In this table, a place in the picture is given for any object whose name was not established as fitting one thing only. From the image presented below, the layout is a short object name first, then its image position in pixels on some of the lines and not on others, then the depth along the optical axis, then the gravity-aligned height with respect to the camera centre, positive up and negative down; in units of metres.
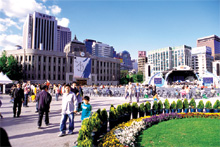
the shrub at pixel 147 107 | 8.57 -1.55
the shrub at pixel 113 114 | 6.23 -1.44
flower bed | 4.69 -1.92
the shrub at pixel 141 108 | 8.30 -1.57
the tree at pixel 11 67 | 46.37 +4.04
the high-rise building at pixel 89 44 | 194.00 +46.85
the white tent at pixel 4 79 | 22.28 +0.15
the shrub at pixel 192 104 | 9.89 -1.61
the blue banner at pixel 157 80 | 29.34 -0.13
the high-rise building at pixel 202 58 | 136.99 +20.07
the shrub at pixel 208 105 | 9.67 -1.63
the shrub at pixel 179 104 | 9.75 -1.61
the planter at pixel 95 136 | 4.67 -1.78
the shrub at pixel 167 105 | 9.51 -1.60
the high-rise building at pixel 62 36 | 183.62 +54.75
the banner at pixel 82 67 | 41.59 +3.59
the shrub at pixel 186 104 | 9.90 -1.63
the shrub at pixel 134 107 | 7.95 -1.45
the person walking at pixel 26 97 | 12.65 -1.45
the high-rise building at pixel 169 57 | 129.00 +20.34
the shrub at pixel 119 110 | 6.80 -1.38
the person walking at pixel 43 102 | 6.52 -0.98
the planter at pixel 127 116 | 7.22 -1.79
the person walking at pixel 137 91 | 15.21 -1.13
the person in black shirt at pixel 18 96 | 8.69 -0.95
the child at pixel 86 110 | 5.56 -1.12
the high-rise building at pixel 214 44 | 188.38 +46.86
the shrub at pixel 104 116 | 5.65 -1.38
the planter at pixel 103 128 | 5.50 -1.80
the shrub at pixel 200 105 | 9.77 -1.65
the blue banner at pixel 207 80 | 31.09 -0.04
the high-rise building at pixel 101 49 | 184.38 +38.47
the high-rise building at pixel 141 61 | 175.30 +21.90
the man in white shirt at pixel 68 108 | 5.76 -1.10
